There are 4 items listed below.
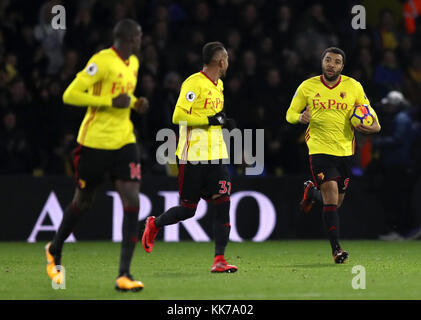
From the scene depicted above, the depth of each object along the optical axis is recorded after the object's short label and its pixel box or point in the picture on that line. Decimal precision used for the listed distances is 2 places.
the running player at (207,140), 18.61
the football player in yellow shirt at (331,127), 20.45
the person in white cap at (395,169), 28.50
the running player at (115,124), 15.31
